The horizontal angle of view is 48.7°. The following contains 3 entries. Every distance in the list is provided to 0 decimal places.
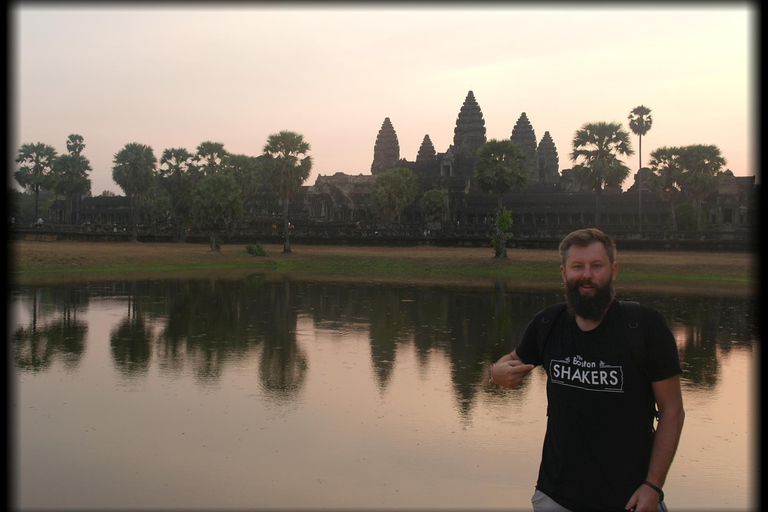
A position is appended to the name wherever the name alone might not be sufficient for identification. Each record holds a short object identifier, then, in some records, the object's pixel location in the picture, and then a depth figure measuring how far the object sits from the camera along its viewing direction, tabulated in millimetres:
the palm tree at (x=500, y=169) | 49344
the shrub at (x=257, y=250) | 50969
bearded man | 4309
